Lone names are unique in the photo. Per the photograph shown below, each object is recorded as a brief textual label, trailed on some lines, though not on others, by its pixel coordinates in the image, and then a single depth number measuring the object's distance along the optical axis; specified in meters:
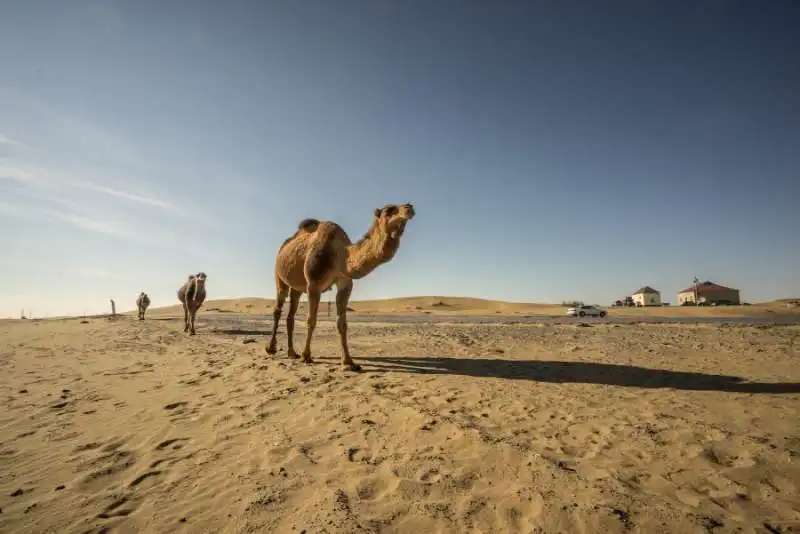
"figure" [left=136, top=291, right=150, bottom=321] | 28.25
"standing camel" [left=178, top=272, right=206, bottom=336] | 17.61
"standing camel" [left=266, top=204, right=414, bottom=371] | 7.04
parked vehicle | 42.17
